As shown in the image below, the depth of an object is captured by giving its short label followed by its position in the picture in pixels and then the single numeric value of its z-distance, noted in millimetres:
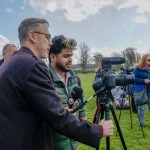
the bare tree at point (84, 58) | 76562
